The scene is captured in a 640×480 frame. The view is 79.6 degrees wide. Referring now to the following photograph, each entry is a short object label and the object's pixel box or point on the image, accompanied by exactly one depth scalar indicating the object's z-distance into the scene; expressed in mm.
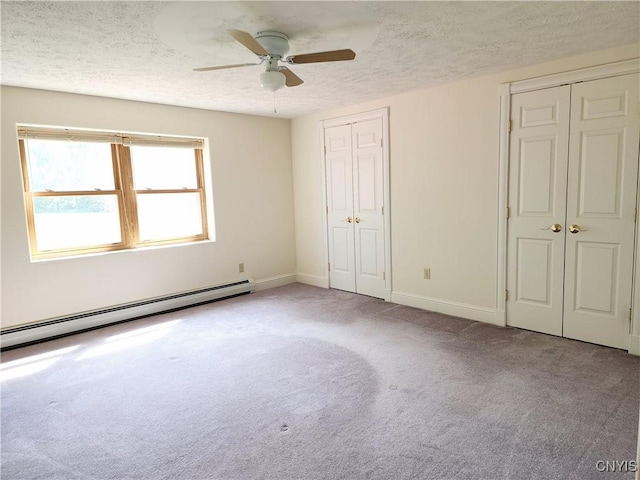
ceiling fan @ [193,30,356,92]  2381
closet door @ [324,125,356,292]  4965
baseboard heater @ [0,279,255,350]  3589
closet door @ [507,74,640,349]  2984
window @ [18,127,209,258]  3805
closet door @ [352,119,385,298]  4625
